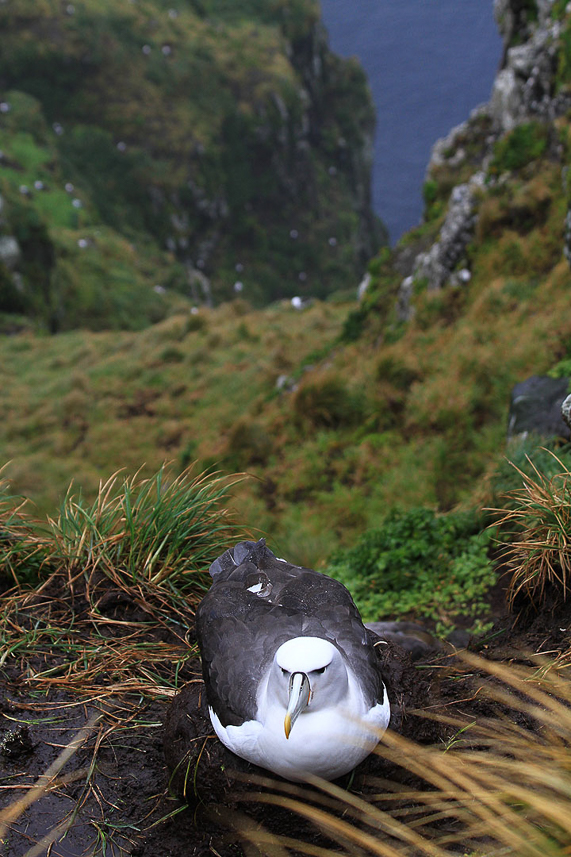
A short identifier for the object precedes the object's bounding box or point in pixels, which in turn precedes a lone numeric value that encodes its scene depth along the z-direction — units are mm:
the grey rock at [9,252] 37278
